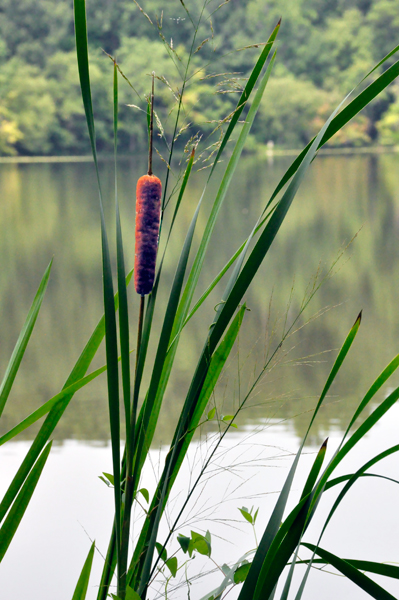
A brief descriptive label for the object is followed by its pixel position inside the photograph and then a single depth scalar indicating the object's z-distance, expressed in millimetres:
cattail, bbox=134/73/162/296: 2517
